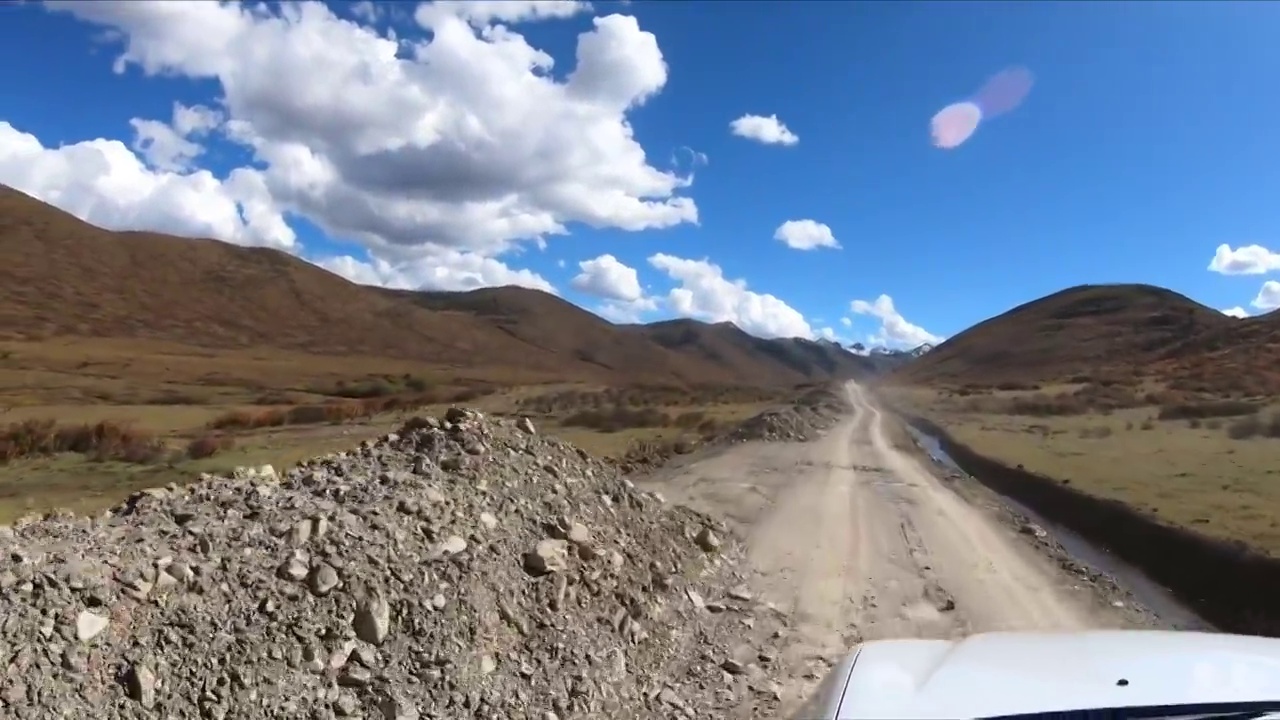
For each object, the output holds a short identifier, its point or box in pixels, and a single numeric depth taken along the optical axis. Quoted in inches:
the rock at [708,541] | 469.1
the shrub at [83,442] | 816.9
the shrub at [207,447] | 834.8
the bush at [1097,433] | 1352.1
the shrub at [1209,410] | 1504.7
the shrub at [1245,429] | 1166.5
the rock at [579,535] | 350.3
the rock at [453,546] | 295.2
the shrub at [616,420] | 1565.0
